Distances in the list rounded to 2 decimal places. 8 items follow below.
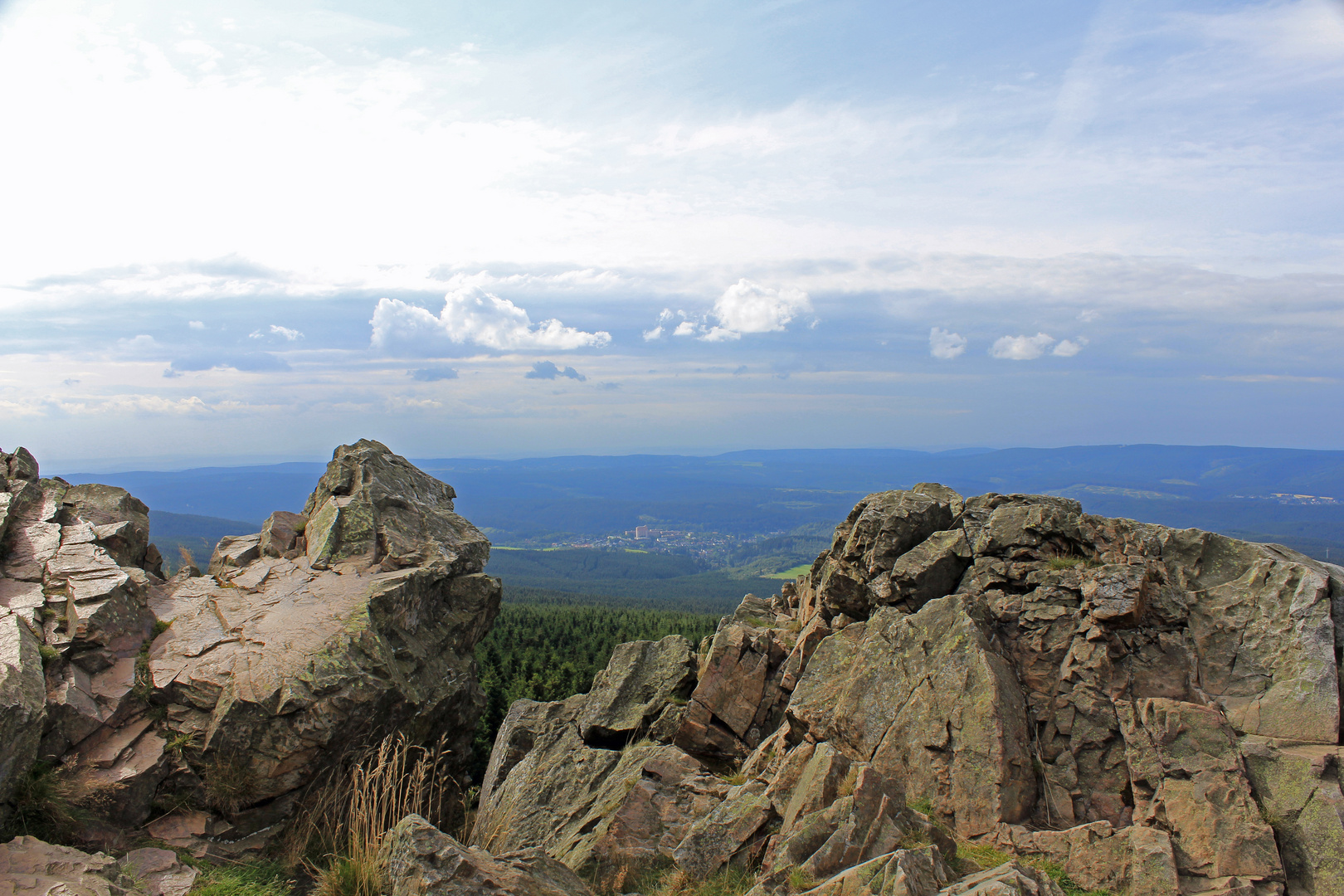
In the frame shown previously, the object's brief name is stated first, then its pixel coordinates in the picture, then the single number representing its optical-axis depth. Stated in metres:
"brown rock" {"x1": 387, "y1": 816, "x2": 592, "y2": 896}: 8.29
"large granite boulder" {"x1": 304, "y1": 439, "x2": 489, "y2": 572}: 18.80
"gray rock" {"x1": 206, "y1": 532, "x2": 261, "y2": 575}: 19.02
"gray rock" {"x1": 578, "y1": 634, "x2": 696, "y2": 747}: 18.45
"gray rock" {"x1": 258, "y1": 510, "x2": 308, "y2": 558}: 19.94
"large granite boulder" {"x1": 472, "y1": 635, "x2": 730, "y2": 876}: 12.99
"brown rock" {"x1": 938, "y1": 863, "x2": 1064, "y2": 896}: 7.84
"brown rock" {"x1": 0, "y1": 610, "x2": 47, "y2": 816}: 9.72
